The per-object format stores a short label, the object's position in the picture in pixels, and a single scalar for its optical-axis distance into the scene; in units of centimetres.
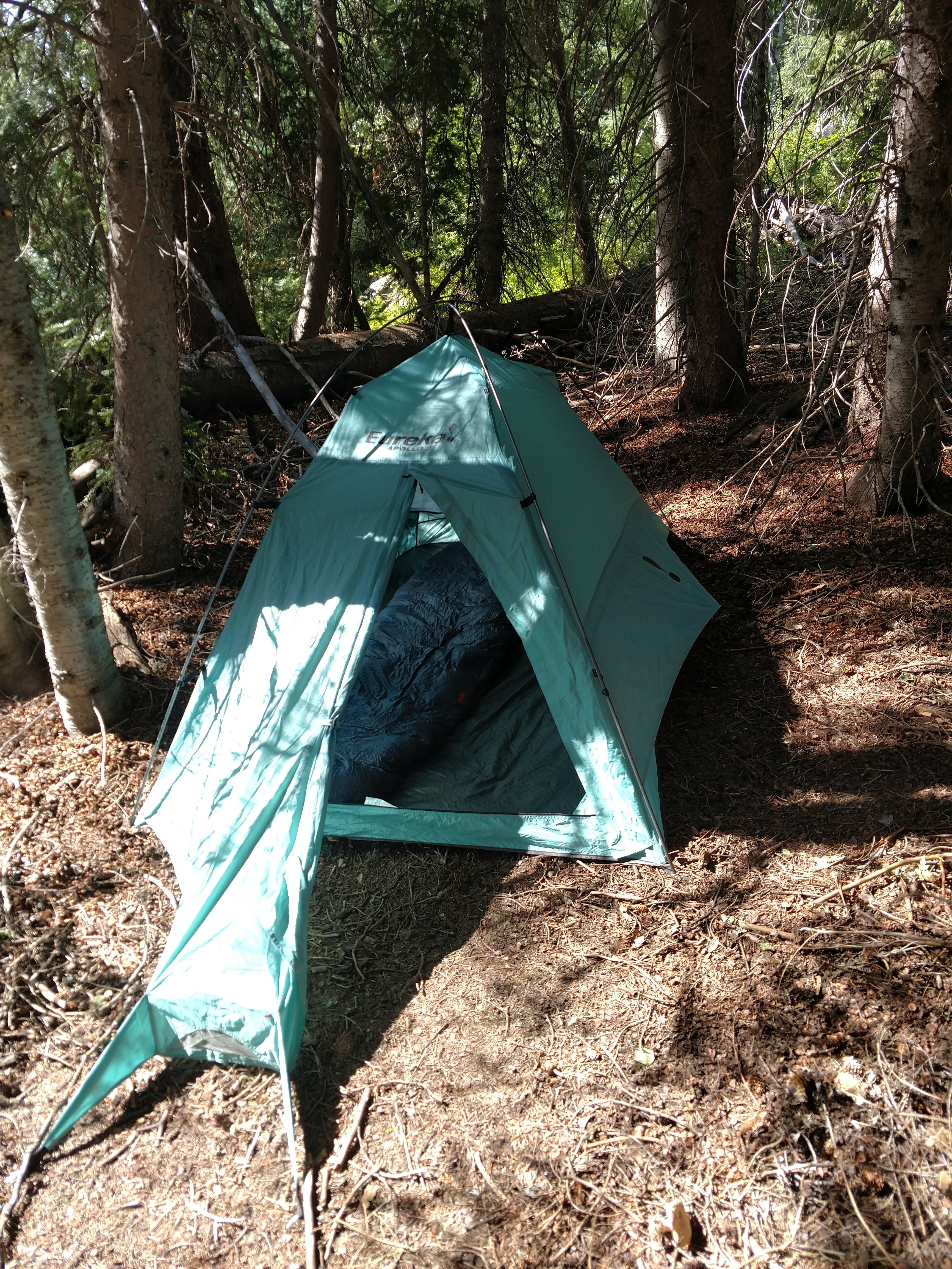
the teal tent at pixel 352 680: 312
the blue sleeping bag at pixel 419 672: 417
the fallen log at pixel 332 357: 755
